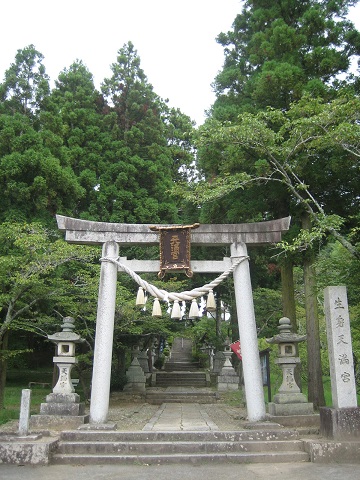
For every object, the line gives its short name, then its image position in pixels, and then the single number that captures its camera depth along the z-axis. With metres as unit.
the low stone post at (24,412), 6.82
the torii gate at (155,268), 8.30
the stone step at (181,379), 20.48
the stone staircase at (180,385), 16.16
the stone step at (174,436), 7.08
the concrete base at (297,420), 8.52
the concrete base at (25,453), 6.23
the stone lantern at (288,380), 8.82
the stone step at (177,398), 15.89
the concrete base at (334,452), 6.32
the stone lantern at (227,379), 18.48
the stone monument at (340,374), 6.71
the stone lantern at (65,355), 9.16
